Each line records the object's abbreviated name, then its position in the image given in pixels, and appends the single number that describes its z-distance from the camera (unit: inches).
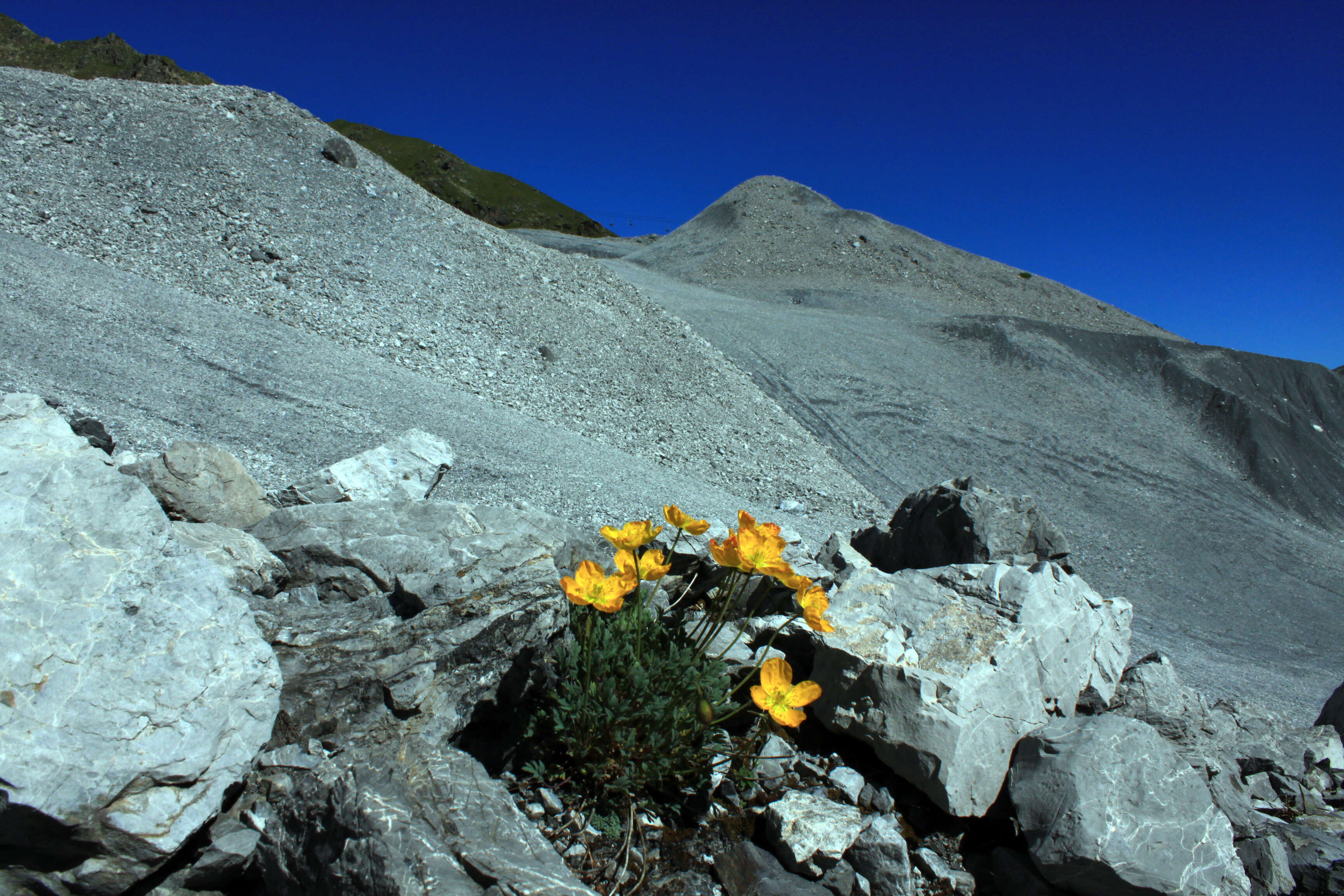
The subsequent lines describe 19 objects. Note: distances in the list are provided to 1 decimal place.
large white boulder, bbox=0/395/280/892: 76.6
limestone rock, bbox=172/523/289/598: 137.9
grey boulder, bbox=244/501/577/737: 108.0
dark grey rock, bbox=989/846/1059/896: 108.7
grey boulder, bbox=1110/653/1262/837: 137.8
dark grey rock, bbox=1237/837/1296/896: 120.1
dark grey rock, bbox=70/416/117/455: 204.4
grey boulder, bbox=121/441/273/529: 177.2
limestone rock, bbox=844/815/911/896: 104.0
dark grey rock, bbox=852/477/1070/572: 239.0
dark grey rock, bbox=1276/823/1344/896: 122.1
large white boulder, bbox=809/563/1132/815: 122.0
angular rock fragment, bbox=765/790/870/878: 104.1
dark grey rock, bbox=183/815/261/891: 83.8
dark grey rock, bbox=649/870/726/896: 95.8
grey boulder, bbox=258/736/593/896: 75.5
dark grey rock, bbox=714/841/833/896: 98.3
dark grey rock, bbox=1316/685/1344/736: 221.0
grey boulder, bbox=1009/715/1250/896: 105.1
